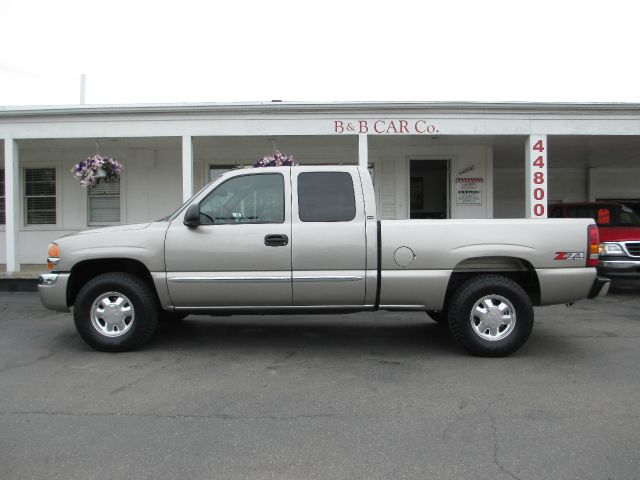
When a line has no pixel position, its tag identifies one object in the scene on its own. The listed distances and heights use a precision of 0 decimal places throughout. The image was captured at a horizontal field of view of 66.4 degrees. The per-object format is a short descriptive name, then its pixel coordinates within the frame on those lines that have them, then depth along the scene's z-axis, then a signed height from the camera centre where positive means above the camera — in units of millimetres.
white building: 10188 +2185
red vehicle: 8633 -45
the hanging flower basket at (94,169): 10070 +1396
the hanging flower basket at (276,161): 9578 +1504
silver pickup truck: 5008 -277
